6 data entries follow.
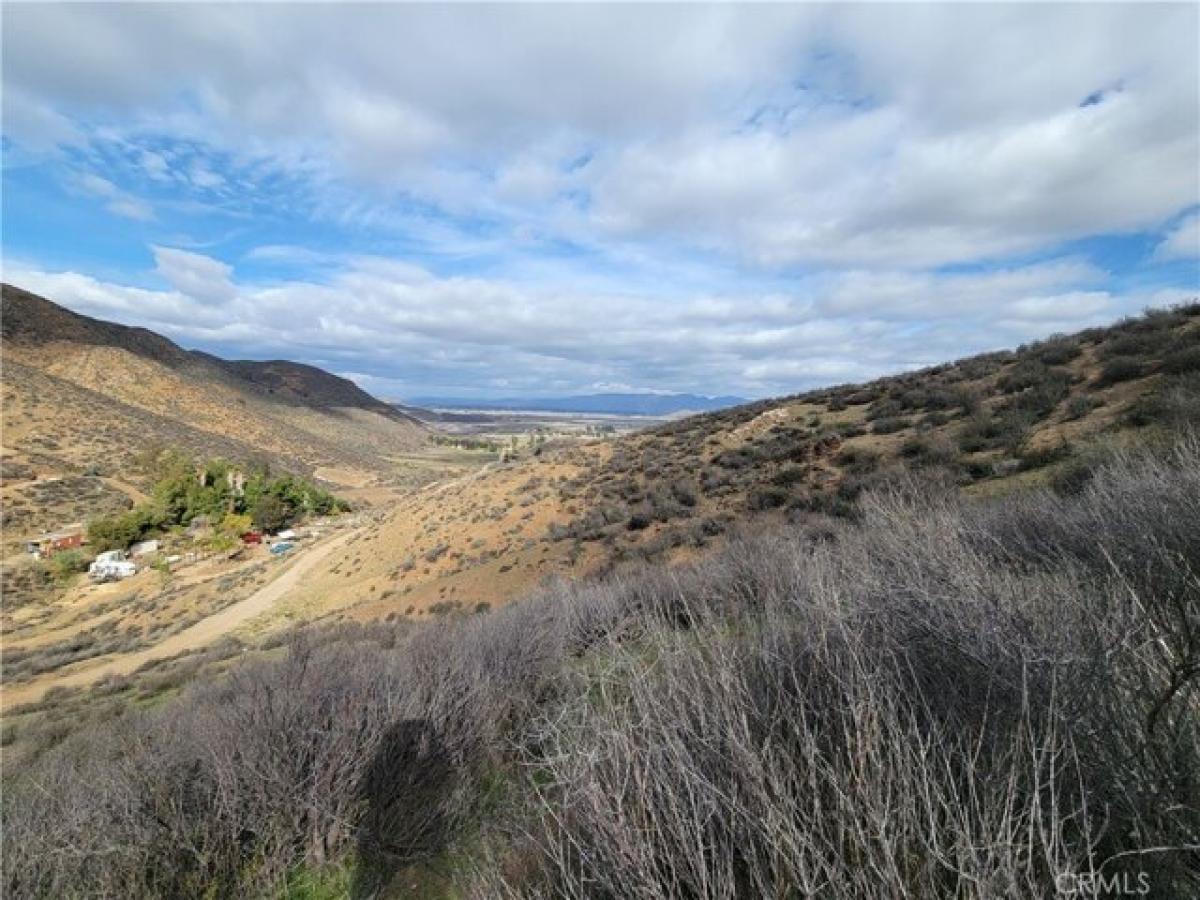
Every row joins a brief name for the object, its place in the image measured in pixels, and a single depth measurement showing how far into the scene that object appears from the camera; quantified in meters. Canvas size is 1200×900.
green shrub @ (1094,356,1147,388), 13.44
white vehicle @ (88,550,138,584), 41.06
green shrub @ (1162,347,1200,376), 11.97
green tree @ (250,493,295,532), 54.23
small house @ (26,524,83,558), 43.88
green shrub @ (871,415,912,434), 18.22
